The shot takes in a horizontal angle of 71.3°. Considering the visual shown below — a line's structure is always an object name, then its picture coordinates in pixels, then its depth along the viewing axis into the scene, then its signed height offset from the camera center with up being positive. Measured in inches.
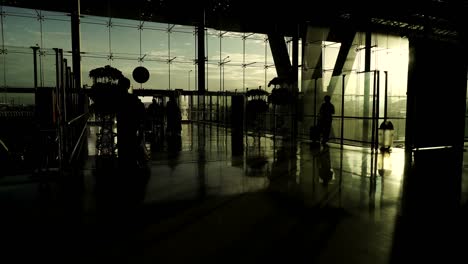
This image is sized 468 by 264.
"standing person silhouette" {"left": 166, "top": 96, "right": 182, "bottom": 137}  362.3 -2.6
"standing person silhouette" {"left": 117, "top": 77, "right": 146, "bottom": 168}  177.6 -4.4
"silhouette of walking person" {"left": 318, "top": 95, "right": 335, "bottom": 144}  301.9 -3.4
